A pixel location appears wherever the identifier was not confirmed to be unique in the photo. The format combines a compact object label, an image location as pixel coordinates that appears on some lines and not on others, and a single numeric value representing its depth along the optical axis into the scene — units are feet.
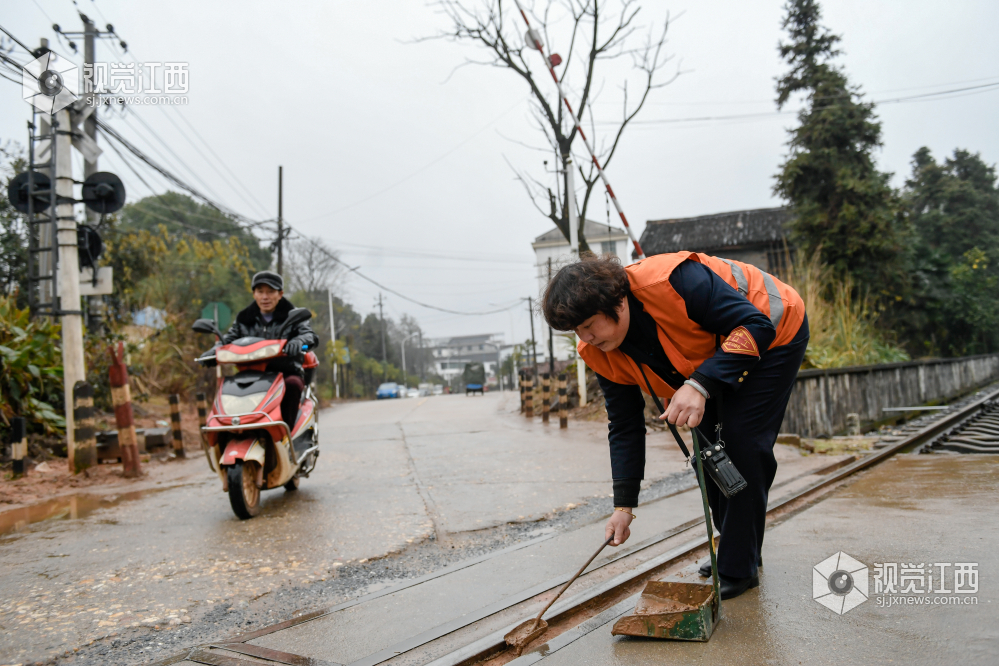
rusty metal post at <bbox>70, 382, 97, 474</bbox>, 20.86
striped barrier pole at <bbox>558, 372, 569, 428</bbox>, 33.62
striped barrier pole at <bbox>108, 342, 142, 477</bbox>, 21.48
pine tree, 67.00
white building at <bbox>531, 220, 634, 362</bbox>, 164.14
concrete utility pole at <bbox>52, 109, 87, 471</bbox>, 21.80
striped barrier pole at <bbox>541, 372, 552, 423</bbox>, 38.32
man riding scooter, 16.63
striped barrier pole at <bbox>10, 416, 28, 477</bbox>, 20.45
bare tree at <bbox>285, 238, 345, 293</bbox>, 146.82
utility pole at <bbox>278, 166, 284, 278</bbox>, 80.74
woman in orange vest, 7.44
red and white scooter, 14.62
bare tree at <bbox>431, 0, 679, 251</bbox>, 43.24
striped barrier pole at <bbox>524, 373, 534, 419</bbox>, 44.16
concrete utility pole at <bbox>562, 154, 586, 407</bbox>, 41.86
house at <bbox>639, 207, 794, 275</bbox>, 112.78
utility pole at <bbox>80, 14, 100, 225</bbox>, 34.57
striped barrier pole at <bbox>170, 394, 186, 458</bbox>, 27.61
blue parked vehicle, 148.70
